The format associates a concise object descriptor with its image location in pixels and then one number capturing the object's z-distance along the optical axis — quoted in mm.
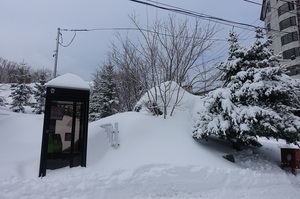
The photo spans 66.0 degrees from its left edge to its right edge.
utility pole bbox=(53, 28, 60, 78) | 12607
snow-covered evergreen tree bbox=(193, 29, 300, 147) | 6340
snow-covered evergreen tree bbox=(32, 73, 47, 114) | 22434
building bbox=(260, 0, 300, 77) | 28653
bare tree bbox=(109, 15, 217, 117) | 8922
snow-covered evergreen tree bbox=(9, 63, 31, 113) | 21859
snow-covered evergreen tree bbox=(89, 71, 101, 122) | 18655
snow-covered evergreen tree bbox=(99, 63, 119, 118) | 17891
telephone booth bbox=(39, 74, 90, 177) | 5477
